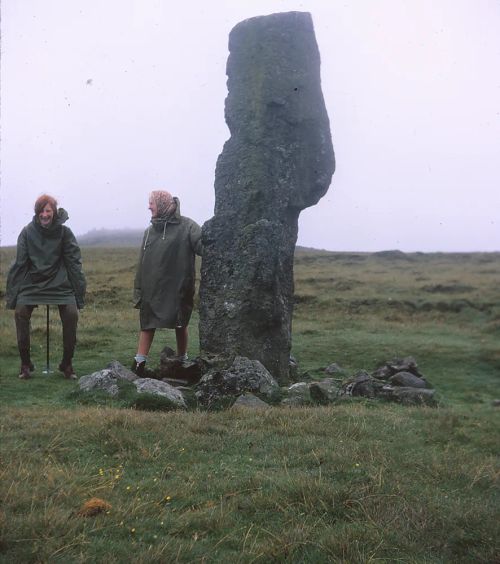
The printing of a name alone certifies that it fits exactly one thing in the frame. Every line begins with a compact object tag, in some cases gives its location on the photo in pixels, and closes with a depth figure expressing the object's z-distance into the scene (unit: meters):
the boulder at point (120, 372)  9.64
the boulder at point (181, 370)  10.82
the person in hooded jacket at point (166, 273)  11.79
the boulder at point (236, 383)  9.19
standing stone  11.59
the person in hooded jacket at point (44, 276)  10.92
